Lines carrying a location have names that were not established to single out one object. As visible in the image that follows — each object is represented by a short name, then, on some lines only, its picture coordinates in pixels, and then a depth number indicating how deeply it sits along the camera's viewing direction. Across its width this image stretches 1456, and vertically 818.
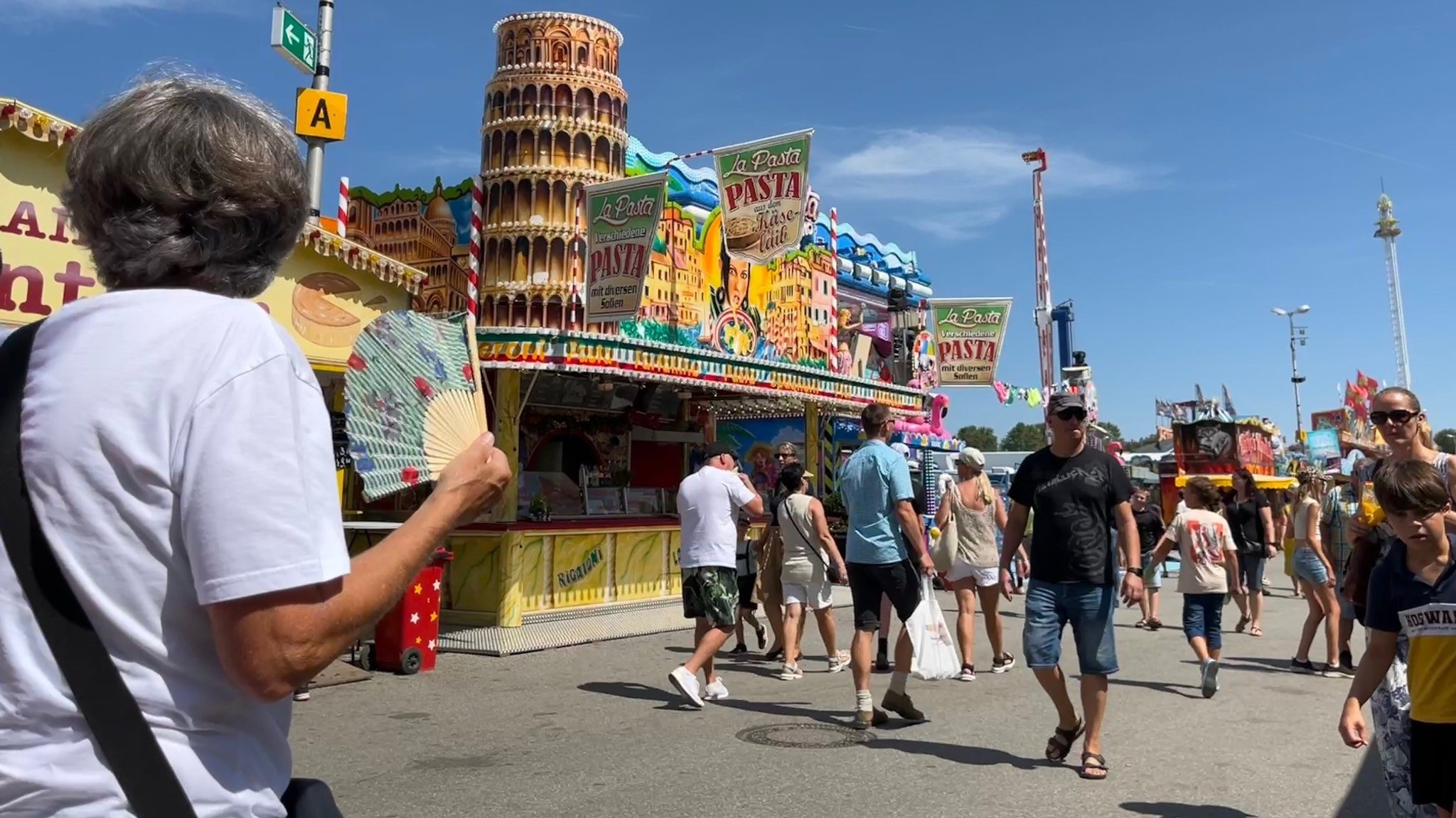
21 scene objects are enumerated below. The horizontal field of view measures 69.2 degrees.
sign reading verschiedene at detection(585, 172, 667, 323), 11.53
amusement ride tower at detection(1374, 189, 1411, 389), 64.88
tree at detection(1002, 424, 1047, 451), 112.94
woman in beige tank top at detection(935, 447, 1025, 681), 8.92
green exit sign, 9.09
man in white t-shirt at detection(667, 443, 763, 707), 7.61
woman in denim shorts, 9.23
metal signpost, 9.13
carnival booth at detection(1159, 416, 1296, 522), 27.19
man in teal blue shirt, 6.68
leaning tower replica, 12.88
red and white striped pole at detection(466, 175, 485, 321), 11.99
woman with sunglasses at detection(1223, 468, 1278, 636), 11.88
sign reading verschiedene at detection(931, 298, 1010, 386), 16.91
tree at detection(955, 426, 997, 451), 98.66
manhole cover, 6.19
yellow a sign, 9.21
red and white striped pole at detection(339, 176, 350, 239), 11.93
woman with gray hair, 1.20
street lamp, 55.25
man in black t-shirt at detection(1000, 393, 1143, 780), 5.70
